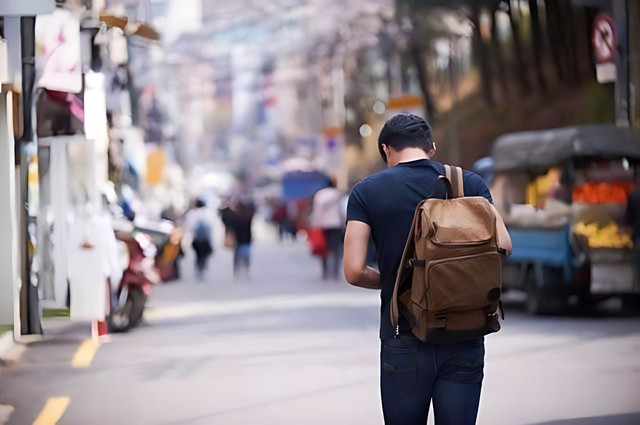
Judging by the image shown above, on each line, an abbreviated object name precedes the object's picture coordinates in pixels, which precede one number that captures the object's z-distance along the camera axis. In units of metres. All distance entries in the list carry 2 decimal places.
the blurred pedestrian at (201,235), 25.38
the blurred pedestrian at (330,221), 22.91
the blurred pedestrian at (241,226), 25.16
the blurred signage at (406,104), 28.06
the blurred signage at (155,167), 51.72
